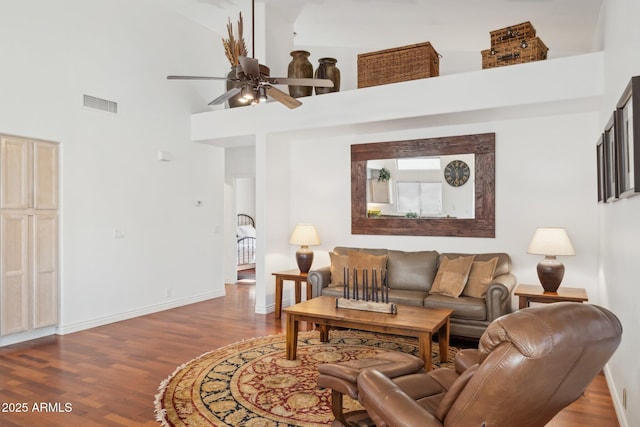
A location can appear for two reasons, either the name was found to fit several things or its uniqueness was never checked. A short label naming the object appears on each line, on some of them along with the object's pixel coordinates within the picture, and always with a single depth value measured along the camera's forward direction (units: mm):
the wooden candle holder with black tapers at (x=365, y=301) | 3902
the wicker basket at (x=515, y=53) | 4363
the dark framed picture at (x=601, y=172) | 3729
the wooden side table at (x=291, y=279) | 5543
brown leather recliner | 1535
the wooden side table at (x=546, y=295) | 4070
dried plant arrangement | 3750
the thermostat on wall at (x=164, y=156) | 6230
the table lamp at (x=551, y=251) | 4238
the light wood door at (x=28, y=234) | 4512
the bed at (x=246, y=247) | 10945
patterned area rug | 2893
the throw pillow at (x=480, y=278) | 4566
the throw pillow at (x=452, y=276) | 4641
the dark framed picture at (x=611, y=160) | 2880
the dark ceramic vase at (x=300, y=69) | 5684
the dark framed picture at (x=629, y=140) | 2180
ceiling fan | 3477
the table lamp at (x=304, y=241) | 5703
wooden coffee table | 3488
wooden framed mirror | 5148
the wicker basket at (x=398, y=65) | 4926
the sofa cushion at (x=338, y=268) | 5320
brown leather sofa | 4297
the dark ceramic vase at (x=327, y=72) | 5648
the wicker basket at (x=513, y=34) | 4395
